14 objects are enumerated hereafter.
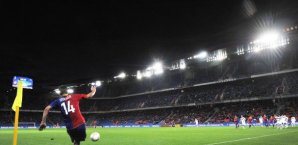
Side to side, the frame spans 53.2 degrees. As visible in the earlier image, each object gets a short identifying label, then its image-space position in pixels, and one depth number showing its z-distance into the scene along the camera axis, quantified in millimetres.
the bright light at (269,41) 57312
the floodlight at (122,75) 95900
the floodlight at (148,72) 89188
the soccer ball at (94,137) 11138
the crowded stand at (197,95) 58812
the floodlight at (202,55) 71750
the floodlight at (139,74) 94000
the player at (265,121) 41100
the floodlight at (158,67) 80550
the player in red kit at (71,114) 8391
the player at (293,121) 41294
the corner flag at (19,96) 7996
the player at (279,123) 34250
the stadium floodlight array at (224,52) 58000
